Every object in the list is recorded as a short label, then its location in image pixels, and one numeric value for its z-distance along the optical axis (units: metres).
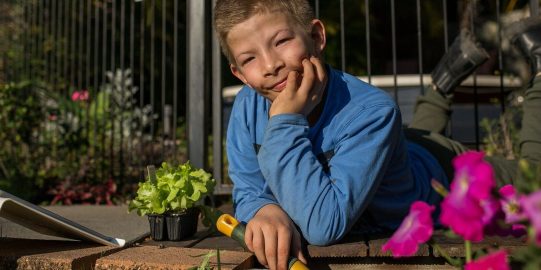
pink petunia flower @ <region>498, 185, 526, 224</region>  0.64
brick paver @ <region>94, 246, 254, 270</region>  1.45
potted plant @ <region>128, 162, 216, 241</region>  1.90
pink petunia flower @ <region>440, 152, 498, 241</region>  0.58
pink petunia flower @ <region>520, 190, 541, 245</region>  0.48
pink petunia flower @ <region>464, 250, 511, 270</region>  0.59
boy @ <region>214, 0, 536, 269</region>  1.51
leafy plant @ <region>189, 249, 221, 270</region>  1.25
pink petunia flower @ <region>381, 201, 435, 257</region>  0.74
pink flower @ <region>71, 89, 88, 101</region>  4.72
